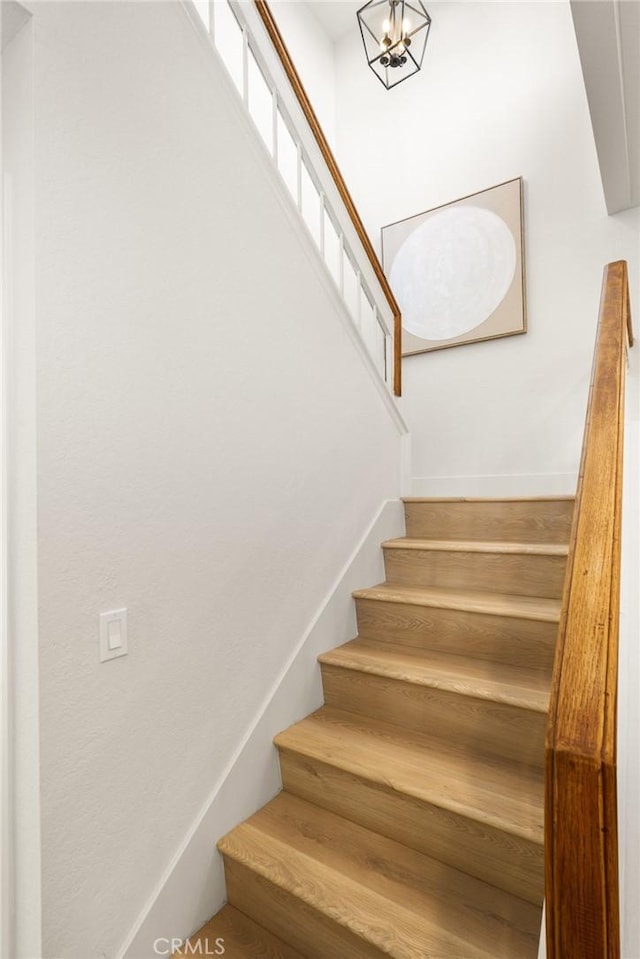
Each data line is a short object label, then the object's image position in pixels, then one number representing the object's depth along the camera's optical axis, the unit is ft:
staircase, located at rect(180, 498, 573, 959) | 3.92
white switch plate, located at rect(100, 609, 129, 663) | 3.97
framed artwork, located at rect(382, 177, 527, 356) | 9.82
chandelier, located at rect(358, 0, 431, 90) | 7.56
